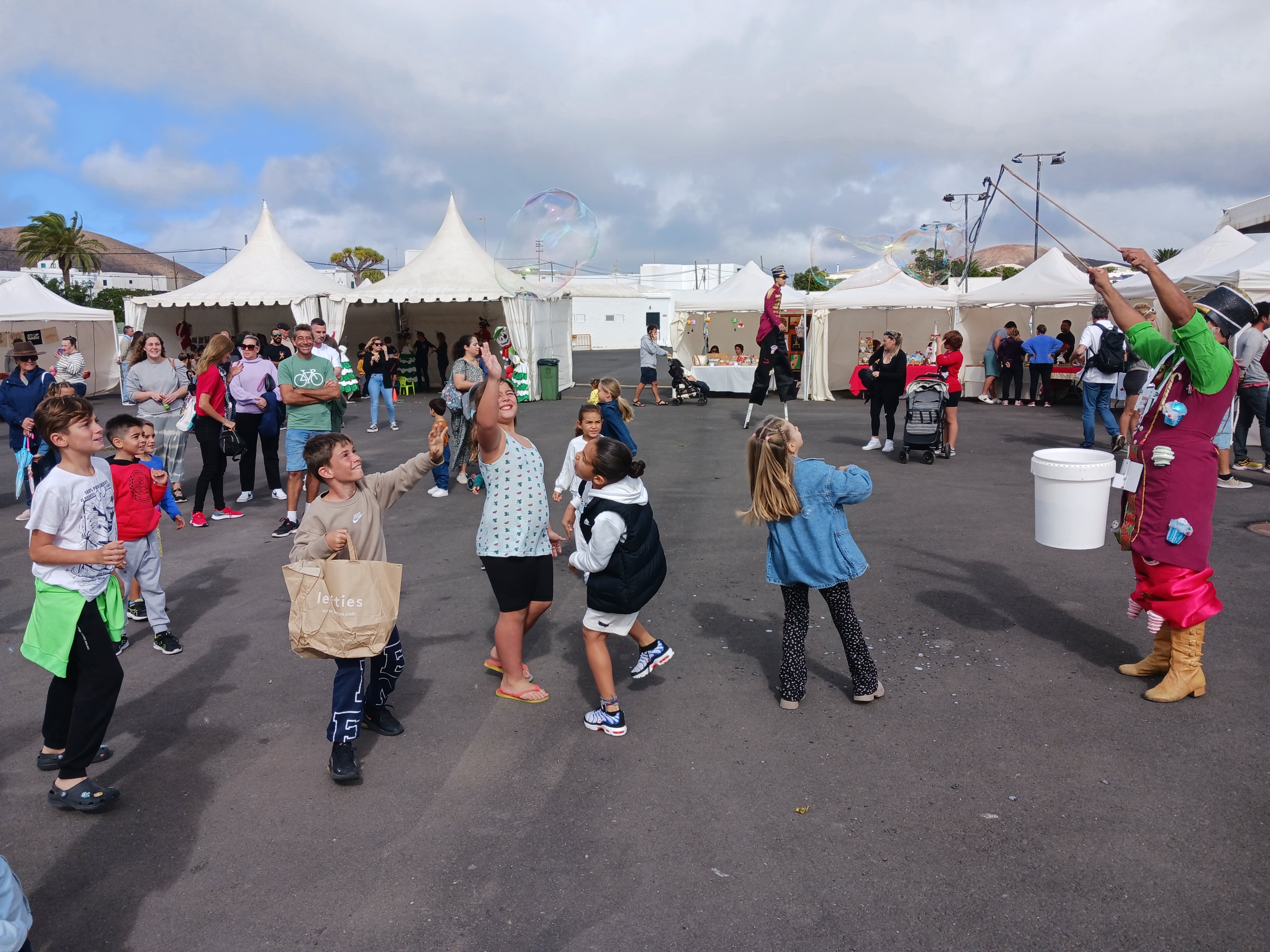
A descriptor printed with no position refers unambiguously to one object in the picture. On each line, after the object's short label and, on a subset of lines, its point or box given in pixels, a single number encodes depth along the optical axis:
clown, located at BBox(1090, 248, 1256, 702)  4.07
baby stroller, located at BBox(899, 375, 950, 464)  10.80
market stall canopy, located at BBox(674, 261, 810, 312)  20.75
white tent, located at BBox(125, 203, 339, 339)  21.53
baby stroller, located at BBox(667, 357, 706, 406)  19.16
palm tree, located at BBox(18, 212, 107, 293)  48.22
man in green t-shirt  7.67
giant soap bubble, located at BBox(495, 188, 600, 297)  7.21
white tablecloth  20.17
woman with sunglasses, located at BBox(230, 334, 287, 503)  8.59
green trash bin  19.86
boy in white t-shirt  3.39
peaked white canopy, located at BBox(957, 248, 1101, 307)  17.64
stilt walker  13.62
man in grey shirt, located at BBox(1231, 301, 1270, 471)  9.31
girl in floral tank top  4.09
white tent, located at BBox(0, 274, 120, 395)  20.92
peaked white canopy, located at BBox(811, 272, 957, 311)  19.45
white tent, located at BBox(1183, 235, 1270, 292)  11.77
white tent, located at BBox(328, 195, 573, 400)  19.86
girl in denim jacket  4.04
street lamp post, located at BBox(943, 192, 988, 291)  11.90
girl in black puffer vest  3.80
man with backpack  11.09
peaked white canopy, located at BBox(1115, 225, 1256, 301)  14.20
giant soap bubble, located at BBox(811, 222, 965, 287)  11.45
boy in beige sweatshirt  3.65
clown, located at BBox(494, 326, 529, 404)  18.53
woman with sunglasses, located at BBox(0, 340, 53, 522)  8.16
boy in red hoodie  4.91
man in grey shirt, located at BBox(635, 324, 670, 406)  19.70
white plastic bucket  4.81
